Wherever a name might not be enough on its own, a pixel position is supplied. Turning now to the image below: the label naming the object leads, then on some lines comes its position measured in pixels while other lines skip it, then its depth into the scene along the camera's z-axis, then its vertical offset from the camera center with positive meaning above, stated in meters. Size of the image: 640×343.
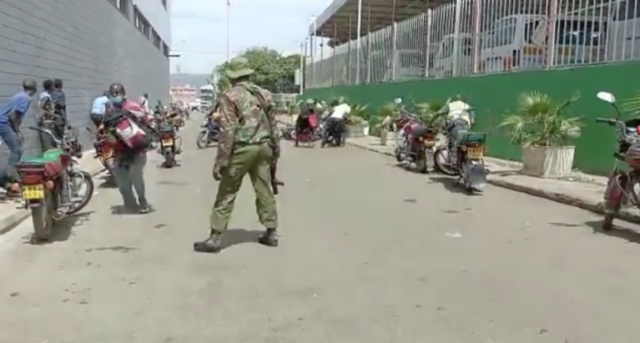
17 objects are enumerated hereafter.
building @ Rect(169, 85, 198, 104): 80.80 -0.14
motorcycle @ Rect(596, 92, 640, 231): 7.82 -0.80
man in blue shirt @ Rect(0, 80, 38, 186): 9.80 -0.56
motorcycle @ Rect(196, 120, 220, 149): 21.78 -1.32
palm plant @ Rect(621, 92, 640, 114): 11.37 +0.00
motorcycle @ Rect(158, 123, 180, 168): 14.80 -1.10
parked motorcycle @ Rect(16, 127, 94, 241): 7.10 -1.07
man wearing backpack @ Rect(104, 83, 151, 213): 8.95 -1.01
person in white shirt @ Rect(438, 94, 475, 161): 12.60 -0.35
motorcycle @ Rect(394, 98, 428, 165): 14.48 -0.87
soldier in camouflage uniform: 6.82 -0.48
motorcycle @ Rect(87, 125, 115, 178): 11.39 -0.99
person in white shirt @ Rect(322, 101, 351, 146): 21.94 -0.90
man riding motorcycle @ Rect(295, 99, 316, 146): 22.81 -0.84
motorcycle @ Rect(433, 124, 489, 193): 11.36 -0.96
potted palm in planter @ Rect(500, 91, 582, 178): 12.75 -0.61
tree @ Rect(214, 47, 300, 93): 83.00 +2.65
